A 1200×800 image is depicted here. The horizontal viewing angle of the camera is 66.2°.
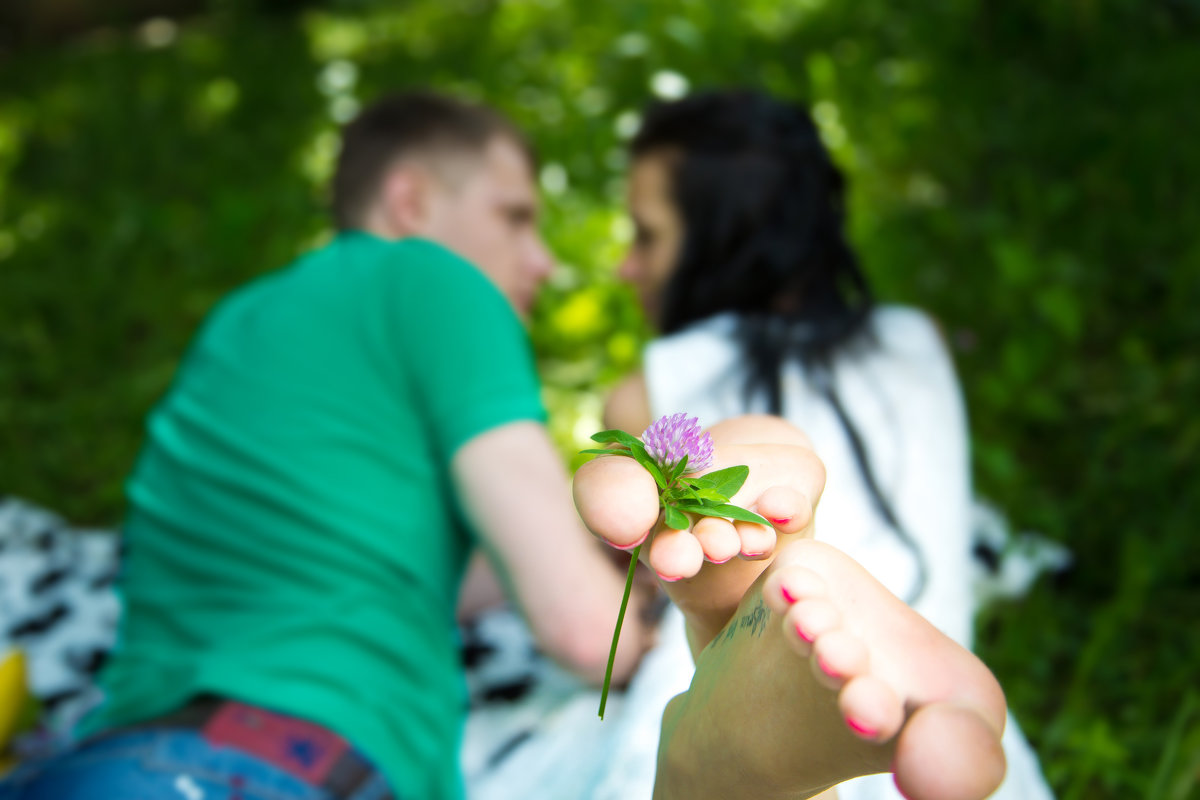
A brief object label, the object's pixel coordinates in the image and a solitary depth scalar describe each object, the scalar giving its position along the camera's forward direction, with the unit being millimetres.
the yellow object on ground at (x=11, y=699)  1236
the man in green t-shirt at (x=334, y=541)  977
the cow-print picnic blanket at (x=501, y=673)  912
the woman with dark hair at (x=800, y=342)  1065
